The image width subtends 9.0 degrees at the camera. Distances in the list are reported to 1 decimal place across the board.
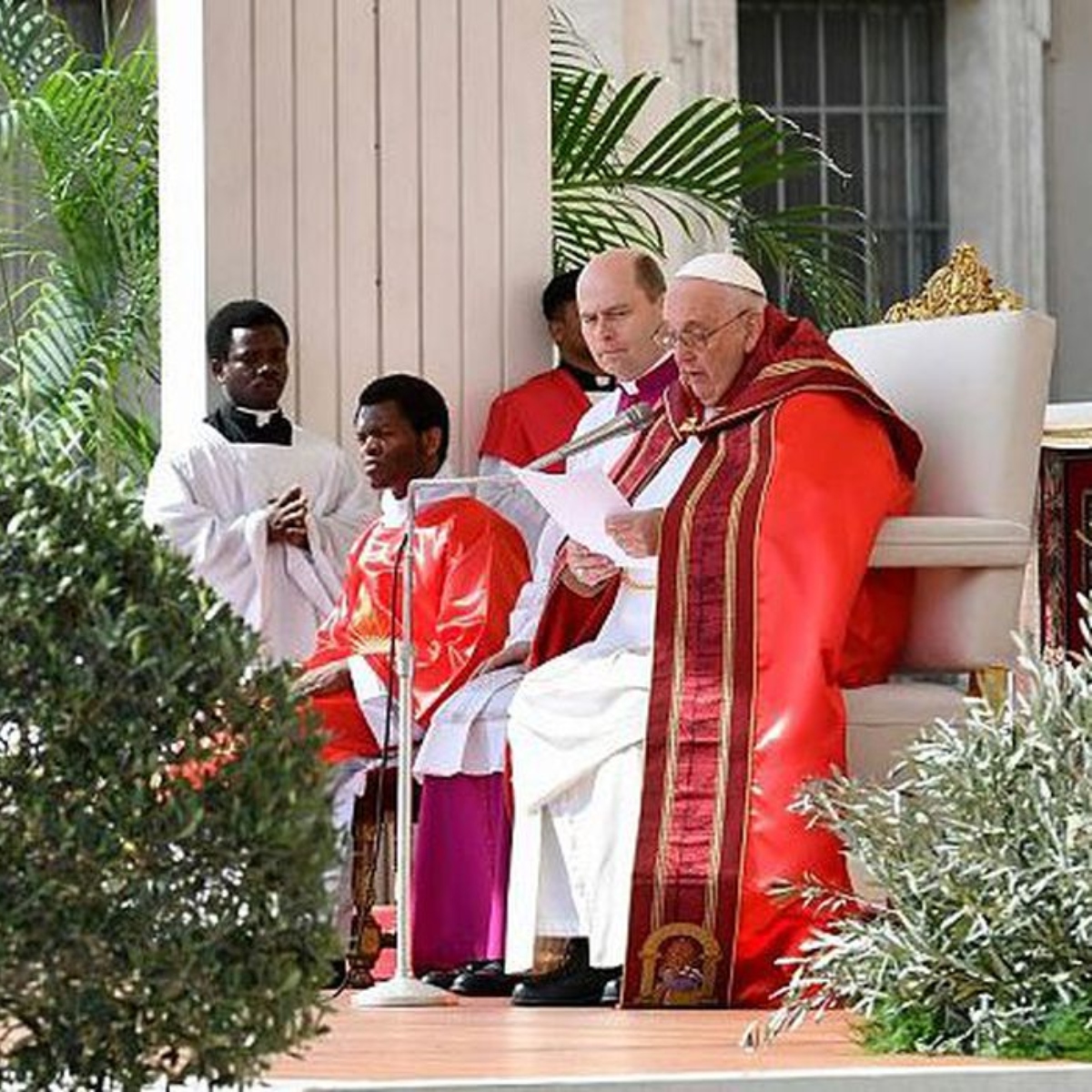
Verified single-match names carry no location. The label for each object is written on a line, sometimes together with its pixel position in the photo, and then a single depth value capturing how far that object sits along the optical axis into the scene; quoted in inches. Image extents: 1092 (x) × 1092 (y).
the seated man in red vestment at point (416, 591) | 606.7
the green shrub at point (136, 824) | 308.0
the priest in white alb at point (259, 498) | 660.6
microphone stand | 534.6
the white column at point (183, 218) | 696.2
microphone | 528.0
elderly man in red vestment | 536.2
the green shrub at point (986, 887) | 422.2
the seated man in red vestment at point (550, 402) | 694.4
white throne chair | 551.8
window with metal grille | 1206.7
